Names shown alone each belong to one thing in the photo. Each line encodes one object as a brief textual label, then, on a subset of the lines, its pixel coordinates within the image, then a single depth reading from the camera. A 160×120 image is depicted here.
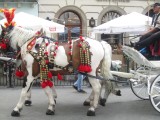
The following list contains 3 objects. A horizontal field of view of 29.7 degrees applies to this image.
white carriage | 6.34
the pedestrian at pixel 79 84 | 9.27
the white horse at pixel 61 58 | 6.46
